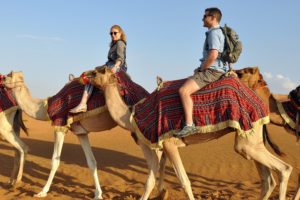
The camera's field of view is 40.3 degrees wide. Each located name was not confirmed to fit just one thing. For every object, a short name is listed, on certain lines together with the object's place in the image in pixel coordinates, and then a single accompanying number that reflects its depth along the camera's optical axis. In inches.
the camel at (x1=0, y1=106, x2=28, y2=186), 352.8
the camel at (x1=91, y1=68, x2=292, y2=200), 229.1
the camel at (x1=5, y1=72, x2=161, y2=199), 306.0
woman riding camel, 295.1
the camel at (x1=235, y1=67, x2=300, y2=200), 288.8
